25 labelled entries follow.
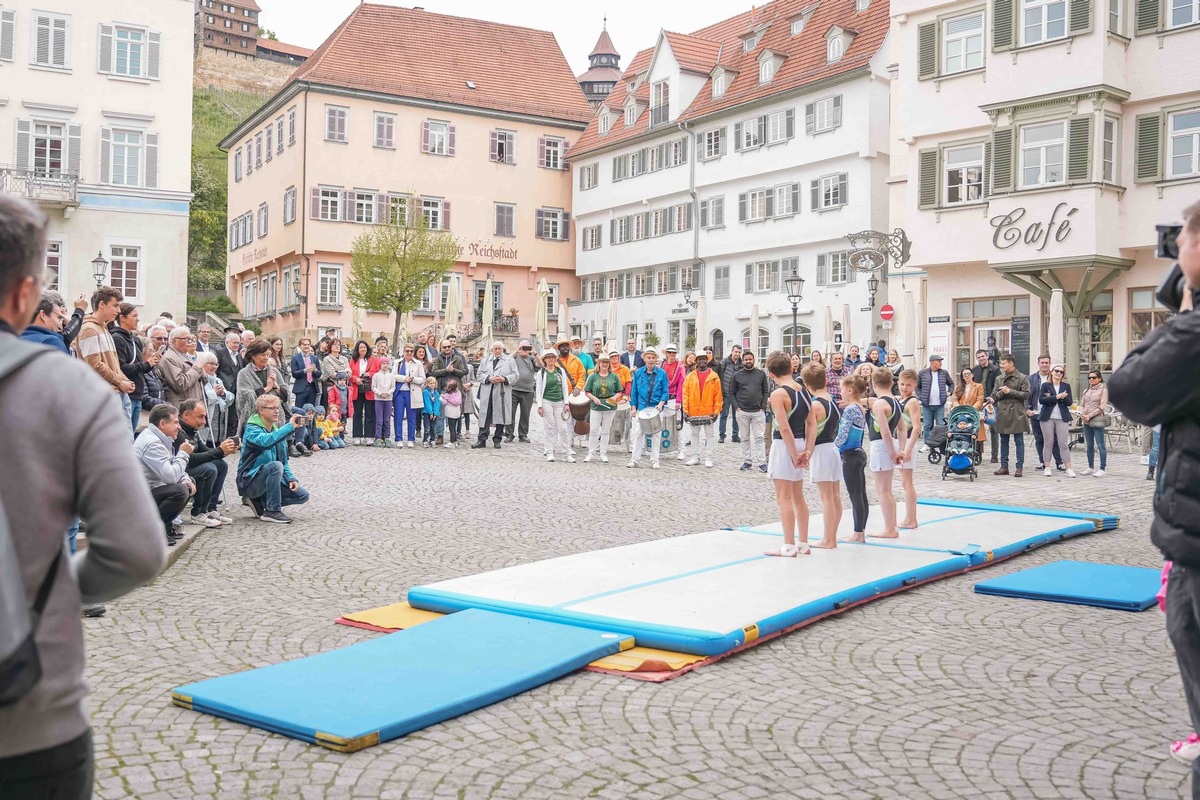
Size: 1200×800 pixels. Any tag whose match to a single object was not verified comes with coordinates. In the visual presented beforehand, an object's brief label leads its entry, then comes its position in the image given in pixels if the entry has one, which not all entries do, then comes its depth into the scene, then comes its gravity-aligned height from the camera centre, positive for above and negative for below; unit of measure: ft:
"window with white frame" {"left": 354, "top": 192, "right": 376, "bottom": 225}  179.22 +28.51
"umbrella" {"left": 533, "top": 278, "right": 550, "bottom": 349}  139.23 +10.42
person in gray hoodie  7.47 -0.75
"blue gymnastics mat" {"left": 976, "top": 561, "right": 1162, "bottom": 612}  27.99 -4.34
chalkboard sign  104.78 +5.90
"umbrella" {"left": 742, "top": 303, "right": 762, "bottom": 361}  131.13 +8.76
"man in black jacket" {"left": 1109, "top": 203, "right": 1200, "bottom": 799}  10.96 -0.05
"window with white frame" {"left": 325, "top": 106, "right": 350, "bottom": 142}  177.27 +40.81
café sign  97.45 +15.11
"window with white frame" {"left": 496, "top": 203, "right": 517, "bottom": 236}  189.67 +28.80
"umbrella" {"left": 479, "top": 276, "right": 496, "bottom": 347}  132.16 +9.65
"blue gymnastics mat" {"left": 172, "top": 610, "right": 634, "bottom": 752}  17.52 -4.70
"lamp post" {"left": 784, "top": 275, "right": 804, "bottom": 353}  109.04 +10.85
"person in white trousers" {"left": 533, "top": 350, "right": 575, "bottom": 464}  67.72 +0.13
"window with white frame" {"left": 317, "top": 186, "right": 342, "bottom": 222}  176.76 +28.49
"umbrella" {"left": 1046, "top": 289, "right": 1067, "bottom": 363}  82.79 +5.76
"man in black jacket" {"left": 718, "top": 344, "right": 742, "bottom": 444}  74.24 +2.25
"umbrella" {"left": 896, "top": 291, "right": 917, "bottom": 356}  95.20 +6.45
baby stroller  60.85 -1.77
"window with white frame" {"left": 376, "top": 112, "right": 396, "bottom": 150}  181.06 +40.61
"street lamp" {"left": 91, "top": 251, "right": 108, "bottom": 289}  116.88 +12.46
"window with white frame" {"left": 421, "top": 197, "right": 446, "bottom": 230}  182.70 +28.55
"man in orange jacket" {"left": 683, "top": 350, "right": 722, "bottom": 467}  66.39 +0.08
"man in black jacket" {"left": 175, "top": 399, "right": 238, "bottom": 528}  36.65 -2.41
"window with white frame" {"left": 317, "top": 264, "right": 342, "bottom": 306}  179.63 +16.87
